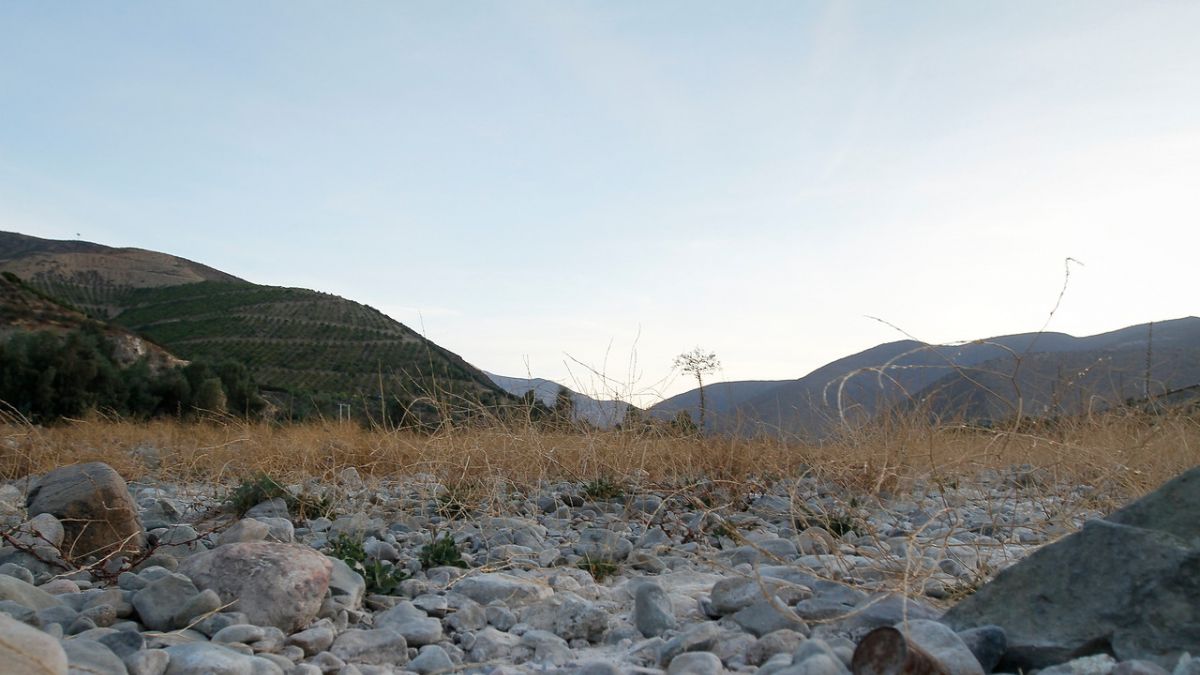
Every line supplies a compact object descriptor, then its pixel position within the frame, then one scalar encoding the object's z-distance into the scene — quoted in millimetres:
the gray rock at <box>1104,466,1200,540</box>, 1946
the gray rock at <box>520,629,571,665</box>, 2055
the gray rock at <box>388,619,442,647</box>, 2184
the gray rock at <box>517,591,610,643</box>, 2238
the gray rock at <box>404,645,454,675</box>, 1979
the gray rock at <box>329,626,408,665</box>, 2051
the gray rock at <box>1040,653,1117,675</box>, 1647
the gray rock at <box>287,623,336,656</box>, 2080
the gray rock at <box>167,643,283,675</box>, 1730
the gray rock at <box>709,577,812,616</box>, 2295
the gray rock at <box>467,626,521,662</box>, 2109
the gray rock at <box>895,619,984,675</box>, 1664
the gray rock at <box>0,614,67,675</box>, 1338
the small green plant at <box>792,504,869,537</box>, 3311
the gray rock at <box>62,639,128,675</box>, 1570
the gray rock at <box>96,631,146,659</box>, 1869
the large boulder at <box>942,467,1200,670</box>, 1728
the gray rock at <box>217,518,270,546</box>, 3014
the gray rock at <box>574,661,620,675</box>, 1832
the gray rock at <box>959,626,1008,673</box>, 1794
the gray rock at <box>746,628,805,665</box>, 1954
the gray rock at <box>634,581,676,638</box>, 2209
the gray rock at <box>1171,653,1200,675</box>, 1537
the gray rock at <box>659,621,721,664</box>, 1972
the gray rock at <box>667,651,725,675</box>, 1834
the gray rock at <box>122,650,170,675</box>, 1686
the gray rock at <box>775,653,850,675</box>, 1630
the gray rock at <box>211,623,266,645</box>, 2012
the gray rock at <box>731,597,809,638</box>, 2105
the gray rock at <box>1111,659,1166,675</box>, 1547
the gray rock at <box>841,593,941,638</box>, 2049
